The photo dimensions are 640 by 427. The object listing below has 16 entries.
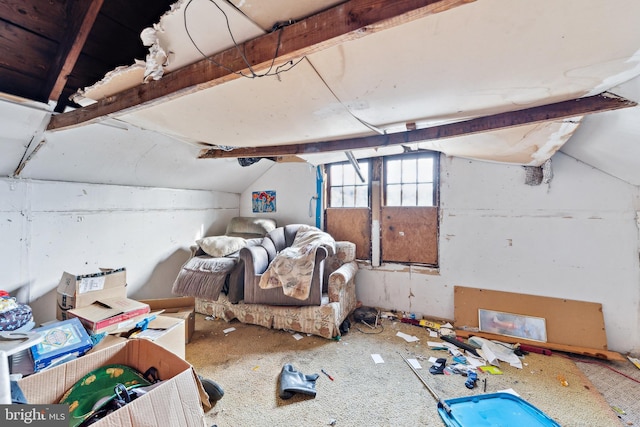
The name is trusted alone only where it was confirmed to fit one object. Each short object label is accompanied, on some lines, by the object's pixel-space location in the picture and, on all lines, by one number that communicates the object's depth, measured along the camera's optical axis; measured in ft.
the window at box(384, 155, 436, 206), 10.34
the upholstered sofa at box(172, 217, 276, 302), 9.30
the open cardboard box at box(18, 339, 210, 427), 2.60
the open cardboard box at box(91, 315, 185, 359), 5.67
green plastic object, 3.43
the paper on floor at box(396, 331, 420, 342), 8.58
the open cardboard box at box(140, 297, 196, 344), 8.30
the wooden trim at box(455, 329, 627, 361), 7.45
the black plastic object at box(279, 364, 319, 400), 5.93
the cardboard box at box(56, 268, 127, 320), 6.23
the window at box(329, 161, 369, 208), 11.40
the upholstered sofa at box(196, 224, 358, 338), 8.52
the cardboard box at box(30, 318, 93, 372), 4.44
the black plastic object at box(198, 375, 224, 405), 5.76
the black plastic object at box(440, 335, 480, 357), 7.80
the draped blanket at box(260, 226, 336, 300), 8.36
